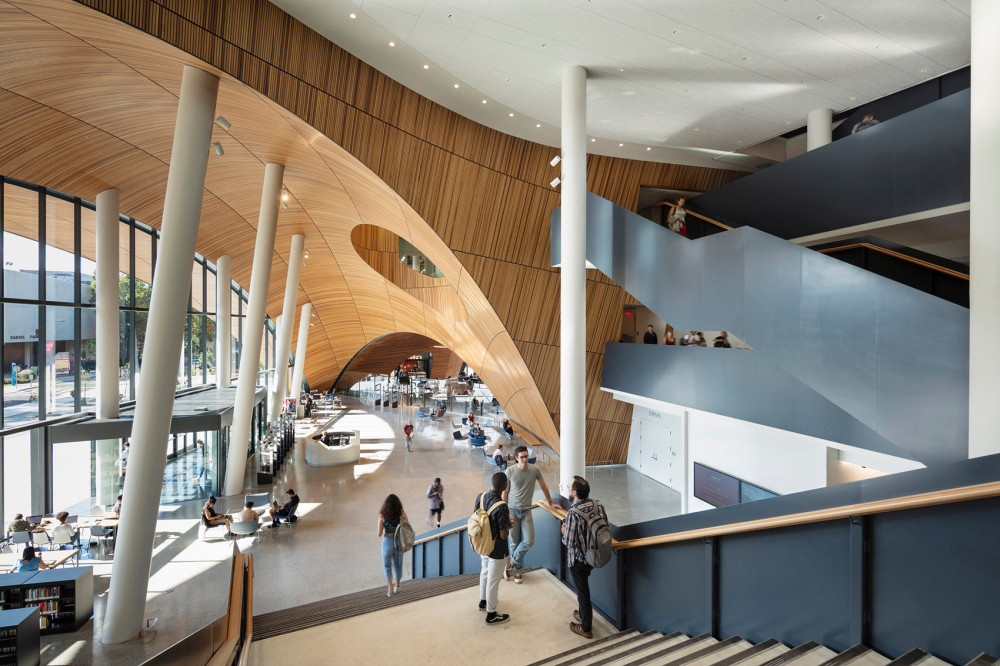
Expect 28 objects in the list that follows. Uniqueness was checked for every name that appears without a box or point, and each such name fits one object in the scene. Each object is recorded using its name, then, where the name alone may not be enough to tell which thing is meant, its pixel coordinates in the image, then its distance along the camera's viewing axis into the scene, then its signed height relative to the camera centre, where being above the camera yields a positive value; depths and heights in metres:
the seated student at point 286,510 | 10.45 -3.64
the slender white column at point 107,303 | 11.69 +0.59
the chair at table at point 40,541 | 8.95 -3.62
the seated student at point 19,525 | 8.89 -3.33
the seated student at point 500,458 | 14.89 -3.79
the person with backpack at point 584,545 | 4.02 -1.68
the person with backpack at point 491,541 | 4.26 -1.80
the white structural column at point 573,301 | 8.67 +0.45
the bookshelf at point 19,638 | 5.39 -3.22
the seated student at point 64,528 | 8.99 -3.44
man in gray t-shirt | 5.31 -1.78
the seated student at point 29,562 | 7.77 -3.48
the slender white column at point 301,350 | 25.14 -1.02
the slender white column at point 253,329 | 11.96 +0.00
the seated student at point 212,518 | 9.78 -3.55
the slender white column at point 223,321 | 19.25 +0.29
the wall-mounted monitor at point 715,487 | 10.27 -3.24
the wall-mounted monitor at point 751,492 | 9.53 -3.04
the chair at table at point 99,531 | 9.40 -3.63
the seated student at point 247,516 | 9.86 -3.53
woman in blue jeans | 5.66 -2.22
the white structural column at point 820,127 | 10.12 +3.91
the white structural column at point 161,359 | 6.17 -0.37
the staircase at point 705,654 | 2.45 -1.93
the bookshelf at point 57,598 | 6.36 -3.28
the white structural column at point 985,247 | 3.76 +0.59
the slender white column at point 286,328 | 16.56 +0.02
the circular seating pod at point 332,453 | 16.06 -3.83
